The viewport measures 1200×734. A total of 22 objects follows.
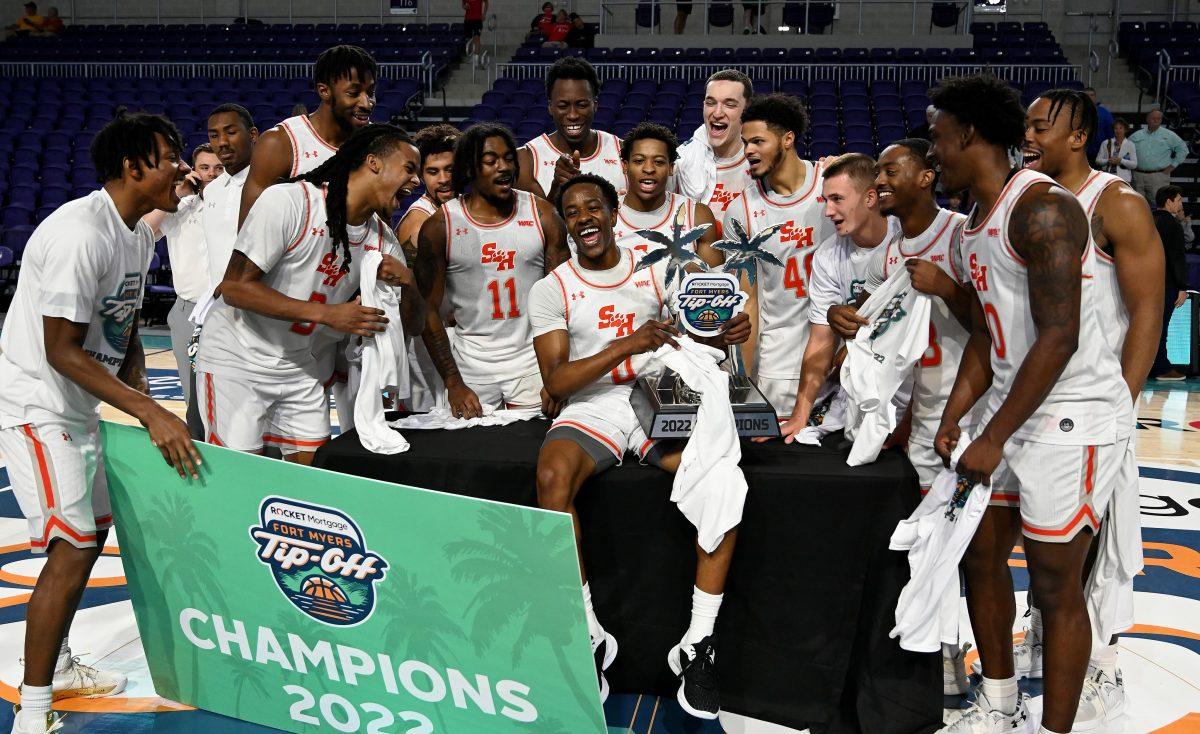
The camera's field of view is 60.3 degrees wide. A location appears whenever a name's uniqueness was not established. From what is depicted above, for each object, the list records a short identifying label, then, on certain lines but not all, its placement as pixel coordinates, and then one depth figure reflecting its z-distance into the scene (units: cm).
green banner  264
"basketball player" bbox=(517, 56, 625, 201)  434
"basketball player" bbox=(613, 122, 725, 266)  391
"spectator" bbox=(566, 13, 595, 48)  1599
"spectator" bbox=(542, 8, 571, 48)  1611
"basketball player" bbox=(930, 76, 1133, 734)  266
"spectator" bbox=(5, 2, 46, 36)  1830
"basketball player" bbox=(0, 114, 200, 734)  285
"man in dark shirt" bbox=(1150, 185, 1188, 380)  744
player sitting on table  302
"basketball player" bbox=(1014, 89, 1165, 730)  280
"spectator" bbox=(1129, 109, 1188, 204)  1069
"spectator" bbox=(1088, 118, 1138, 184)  1067
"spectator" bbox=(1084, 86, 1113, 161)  1116
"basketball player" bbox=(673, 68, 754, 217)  444
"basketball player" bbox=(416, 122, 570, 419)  392
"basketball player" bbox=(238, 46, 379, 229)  404
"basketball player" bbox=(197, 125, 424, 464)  329
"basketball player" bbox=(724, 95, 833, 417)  395
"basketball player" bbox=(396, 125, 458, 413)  421
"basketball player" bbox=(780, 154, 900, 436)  348
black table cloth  301
